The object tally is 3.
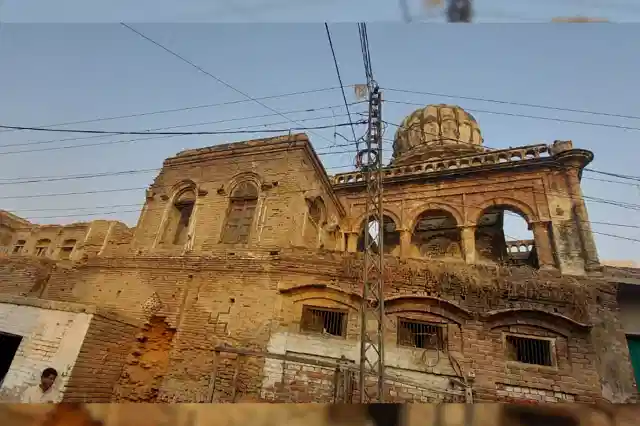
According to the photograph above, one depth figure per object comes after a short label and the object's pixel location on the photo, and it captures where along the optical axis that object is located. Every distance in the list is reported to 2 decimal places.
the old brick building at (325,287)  7.66
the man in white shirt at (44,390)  6.94
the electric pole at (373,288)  7.10
